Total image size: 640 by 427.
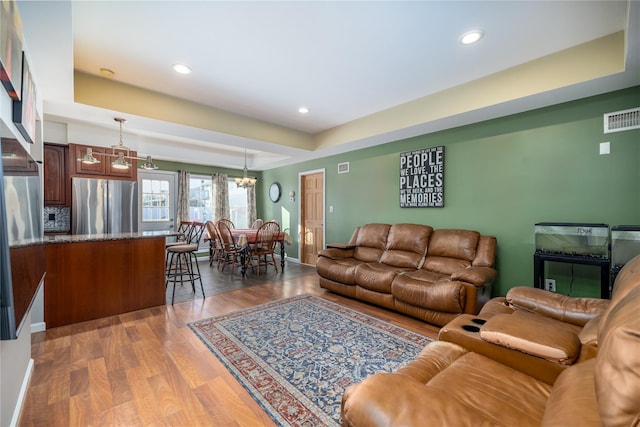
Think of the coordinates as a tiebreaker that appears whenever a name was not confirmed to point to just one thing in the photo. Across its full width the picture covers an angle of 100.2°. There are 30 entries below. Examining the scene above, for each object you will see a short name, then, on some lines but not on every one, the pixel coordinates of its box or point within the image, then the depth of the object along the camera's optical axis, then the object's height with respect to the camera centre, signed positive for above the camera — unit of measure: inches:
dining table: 189.9 -21.4
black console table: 95.6 -20.4
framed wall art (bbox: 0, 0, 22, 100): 43.7 +30.0
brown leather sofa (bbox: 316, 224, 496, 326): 105.7 -29.2
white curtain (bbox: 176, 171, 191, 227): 248.8 +12.4
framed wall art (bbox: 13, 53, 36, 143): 58.9 +26.1
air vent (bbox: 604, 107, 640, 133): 97.7 +33.4
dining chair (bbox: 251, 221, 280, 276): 199.5 -23.9
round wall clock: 276.8 +20.4
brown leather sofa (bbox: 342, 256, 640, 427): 24.5 -23.9
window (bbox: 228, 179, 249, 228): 293.0 +5.6
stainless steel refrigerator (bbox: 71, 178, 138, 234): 162.9 +3.6
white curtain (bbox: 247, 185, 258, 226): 295.9 +7.8
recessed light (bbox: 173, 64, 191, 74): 104.7 +56.9
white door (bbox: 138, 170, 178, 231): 232.8 +10.6
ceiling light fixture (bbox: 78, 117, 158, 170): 128.3 +26.5
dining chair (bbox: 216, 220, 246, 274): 198.8 -22.6
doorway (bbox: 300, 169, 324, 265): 230.5 -3.9
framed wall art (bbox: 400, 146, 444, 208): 150.9 +18.9
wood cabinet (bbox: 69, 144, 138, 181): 164.6 +28.9
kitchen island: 111.2 -29.0
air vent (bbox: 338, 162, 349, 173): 204.2 +33.5
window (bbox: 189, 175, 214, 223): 263.9 +12.4
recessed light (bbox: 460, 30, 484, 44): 85.9 +57.0
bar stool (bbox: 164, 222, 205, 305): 143.6 -20.4
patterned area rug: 68.4 -48.1
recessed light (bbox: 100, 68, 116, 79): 107.2 +56.7
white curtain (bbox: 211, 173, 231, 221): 273.0 +17.6
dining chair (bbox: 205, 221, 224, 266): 214.3 -23.2
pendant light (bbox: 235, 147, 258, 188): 227.4 +25.5
